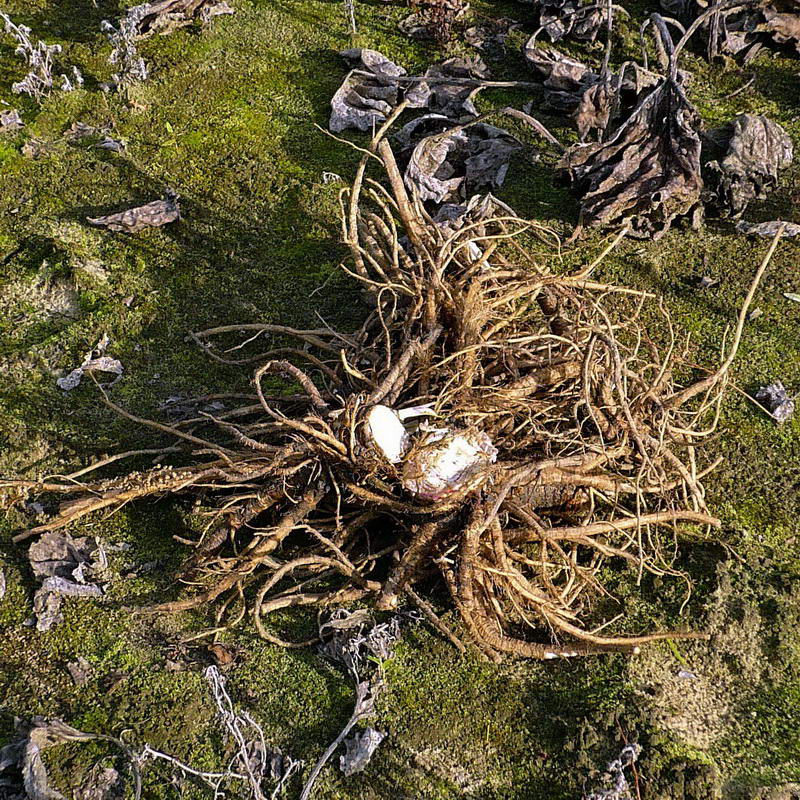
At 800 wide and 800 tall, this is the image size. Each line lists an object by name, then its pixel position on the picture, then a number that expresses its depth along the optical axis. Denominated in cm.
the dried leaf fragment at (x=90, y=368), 295
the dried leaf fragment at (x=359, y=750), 197
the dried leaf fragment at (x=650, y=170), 324
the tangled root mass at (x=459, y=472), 218
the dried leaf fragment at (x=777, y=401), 276
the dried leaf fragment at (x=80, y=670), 217
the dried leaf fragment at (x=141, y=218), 340
